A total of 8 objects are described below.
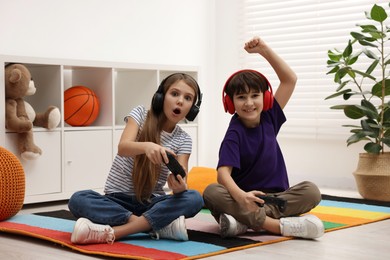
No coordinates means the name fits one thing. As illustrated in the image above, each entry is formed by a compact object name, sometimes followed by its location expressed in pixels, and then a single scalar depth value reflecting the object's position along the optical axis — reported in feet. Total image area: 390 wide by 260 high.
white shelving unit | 10.34
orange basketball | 11.19
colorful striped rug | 6.66
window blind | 13.28
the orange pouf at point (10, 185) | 8.47
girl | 7.23
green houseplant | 11.10
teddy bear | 9.91
